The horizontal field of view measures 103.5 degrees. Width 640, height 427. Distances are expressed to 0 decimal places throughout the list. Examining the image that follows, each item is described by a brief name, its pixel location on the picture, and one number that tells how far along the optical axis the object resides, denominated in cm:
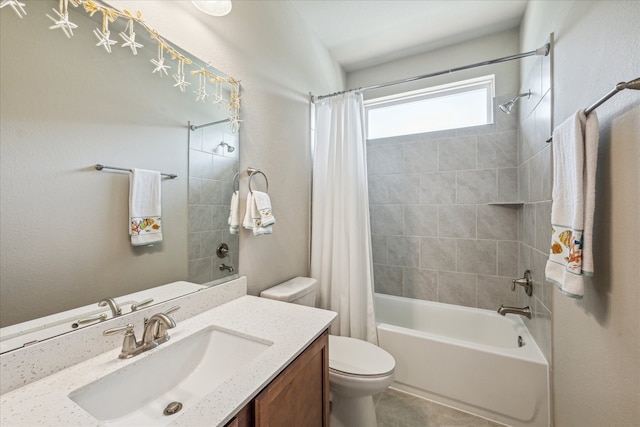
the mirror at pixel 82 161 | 67
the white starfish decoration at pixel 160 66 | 101
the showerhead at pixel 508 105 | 181
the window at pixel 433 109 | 224
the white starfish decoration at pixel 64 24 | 74
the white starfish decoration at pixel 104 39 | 84
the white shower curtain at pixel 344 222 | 182
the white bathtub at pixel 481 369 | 145
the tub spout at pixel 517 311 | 173
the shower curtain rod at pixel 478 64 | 145
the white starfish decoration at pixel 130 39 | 90
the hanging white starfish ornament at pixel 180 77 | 109
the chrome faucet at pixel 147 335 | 78
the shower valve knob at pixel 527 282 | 171
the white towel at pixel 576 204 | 84
